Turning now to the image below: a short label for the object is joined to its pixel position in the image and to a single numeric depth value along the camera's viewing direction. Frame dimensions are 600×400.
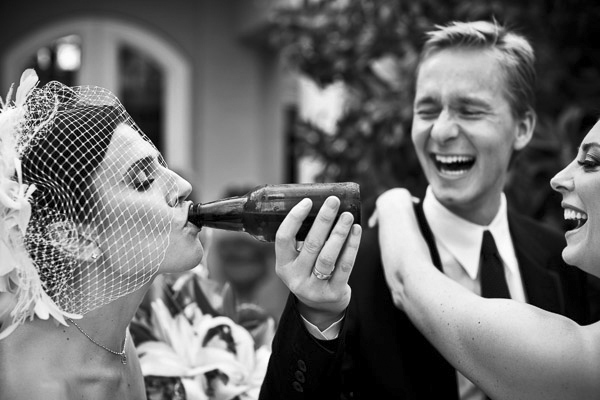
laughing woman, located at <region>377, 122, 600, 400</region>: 1.71
